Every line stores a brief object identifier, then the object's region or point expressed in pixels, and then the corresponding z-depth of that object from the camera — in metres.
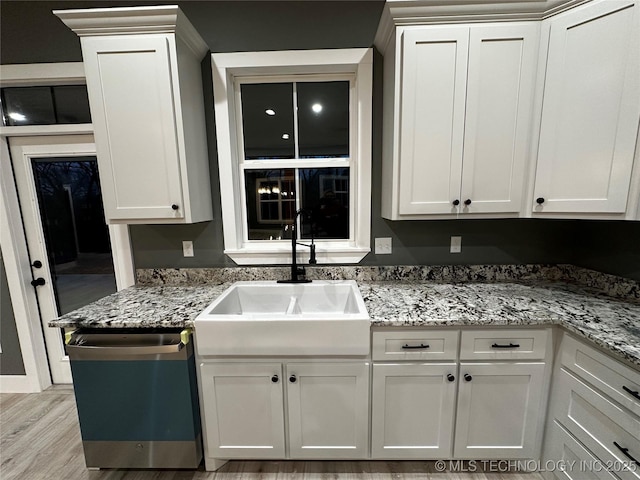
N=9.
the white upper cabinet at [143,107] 1.41
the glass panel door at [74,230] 2.02
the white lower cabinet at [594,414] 1.02
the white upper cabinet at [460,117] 1.41
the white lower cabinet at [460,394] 1.34
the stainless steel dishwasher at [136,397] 1.32
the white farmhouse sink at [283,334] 1.30
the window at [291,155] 1.80
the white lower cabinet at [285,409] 1.37
